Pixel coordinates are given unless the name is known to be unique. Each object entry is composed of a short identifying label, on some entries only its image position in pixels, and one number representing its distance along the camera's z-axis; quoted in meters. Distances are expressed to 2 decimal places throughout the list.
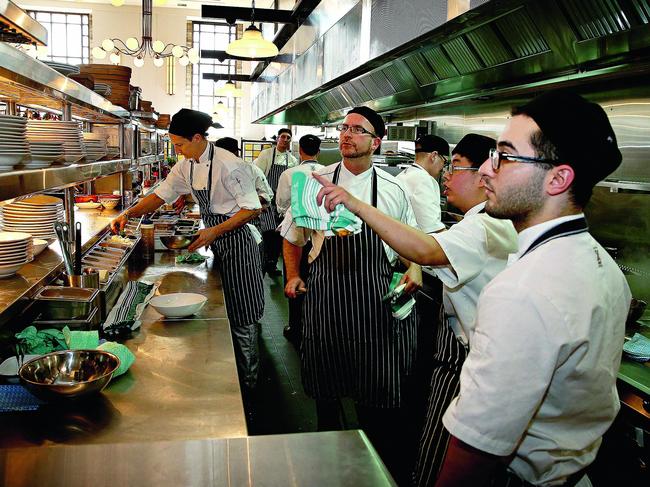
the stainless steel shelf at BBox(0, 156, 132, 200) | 1.57
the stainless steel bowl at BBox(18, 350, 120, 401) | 1.61
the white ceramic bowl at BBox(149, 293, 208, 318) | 2.61
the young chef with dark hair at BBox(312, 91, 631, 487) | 1.14
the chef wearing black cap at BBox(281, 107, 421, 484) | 2.78
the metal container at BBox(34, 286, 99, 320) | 2.18
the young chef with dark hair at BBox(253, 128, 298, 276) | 7.47
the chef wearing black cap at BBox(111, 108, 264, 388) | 3.71
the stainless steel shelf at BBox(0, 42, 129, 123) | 1.73
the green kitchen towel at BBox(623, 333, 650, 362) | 2.24
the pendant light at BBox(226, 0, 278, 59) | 4.49
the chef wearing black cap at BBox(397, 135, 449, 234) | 4.19
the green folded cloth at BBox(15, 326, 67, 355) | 1.91
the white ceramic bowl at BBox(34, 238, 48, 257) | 2.83
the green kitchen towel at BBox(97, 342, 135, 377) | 1.93
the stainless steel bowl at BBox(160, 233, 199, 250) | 4.23
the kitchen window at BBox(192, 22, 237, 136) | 19.59
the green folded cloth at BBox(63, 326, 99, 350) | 1.98
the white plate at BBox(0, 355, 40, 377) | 1.79
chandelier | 8.01
